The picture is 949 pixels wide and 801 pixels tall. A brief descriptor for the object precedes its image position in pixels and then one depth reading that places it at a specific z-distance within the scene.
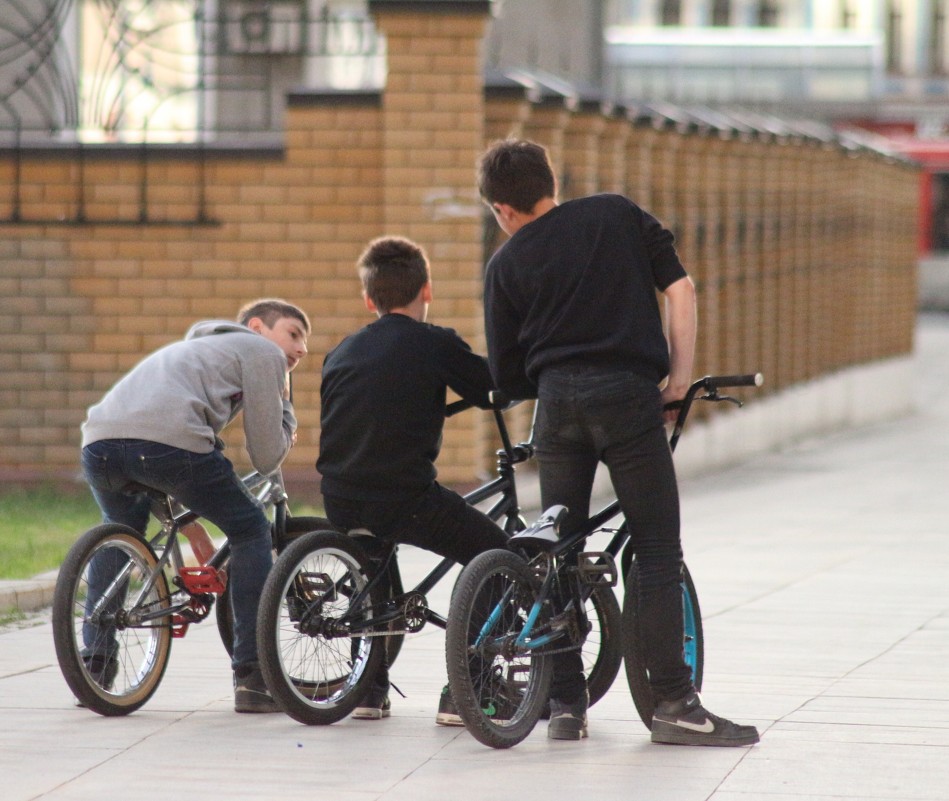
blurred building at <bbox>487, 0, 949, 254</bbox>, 123.94
